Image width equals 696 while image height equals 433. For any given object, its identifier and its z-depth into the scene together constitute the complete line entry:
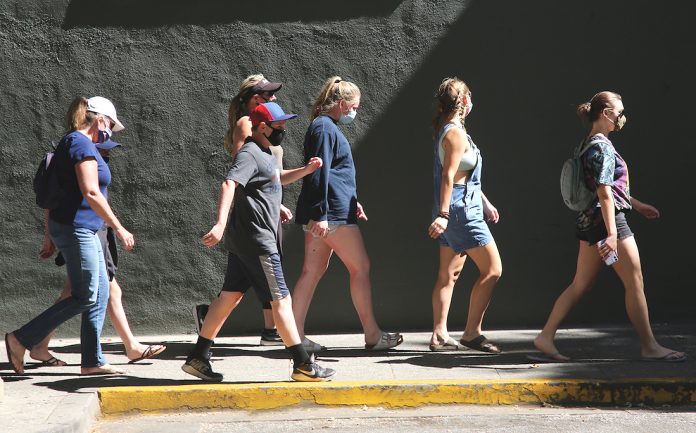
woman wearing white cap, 12.80
